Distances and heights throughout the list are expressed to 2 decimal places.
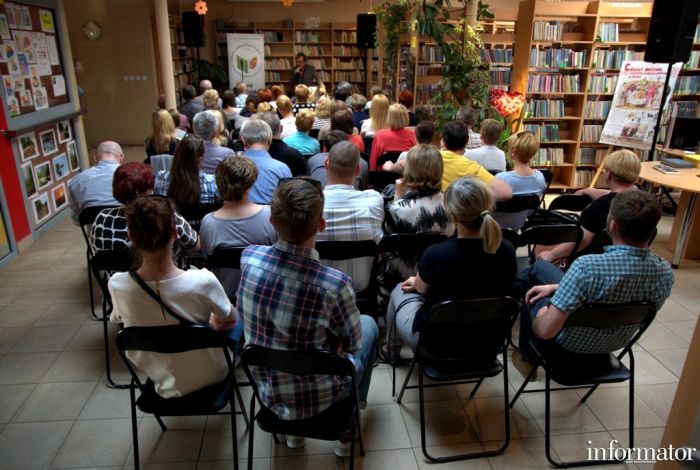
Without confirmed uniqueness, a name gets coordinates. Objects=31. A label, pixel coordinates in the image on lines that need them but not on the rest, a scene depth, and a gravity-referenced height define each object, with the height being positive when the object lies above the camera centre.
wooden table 4.29 -1.19
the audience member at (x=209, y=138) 3.90 -0.49
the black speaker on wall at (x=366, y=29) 10.20 +1.03
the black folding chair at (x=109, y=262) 2.51 -0.93
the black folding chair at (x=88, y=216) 3.09 -0.85
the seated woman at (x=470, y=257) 2.05 -0.73
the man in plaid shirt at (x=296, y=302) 1.73 -0.78
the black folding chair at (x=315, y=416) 1.66 -1.22
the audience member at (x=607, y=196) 2.93 -0.67
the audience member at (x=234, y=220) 2.63 -0.75
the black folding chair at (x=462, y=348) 2.08 -1.16
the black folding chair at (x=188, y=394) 1.77 -1.23
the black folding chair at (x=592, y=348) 1.93 -1.18
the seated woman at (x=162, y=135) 4.36 -0.50
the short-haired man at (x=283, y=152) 4.29 -0.63
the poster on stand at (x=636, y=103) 5.79 -0.27
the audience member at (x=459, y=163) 3.42 -0.60
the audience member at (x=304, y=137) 4.67 -0.55
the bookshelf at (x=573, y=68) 6.04 +0.15
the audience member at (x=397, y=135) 4.74 -0.53
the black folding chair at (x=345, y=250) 2.59 -0.88
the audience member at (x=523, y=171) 3.67 -0.69
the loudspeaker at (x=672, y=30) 4.69 +0.48
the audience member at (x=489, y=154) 4.19 -0.63
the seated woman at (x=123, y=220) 2.58 -0.75
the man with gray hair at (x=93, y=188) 3.35 -0.74
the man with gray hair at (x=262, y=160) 3.57 -0.59
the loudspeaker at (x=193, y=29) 9.59 +0.96
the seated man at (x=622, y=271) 1.92 -0.74
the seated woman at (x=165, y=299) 1.85 -0.83
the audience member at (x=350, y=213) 2.71 -0.73
